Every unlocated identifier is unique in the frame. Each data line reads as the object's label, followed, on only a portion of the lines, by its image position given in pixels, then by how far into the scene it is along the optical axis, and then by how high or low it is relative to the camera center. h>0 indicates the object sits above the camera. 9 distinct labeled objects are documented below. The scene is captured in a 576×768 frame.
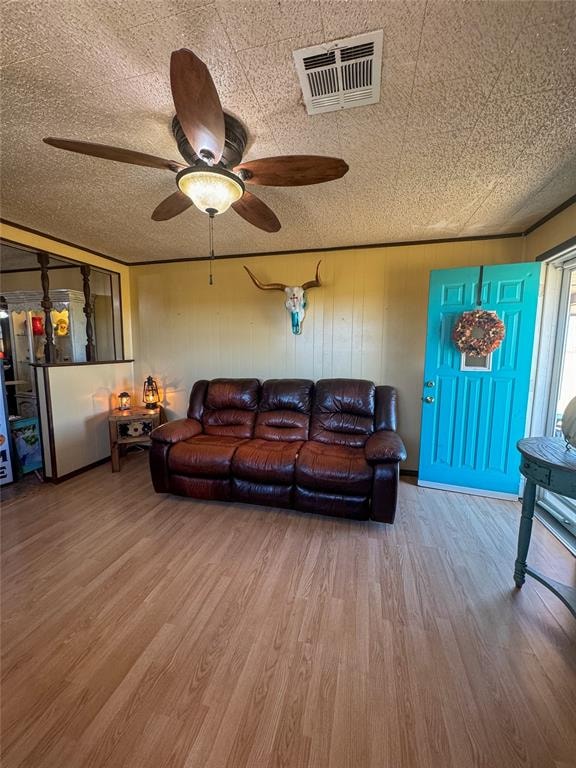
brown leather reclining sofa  2.30 -0.86
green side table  1.43 -0.62
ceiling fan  1.01 +0.85
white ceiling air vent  1.09 +1.10
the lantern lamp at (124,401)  3.61 -0.63
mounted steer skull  3.24 +0.61
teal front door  2.60 -0.31
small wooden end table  3.32 -0.91
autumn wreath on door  2.58 +0.18
